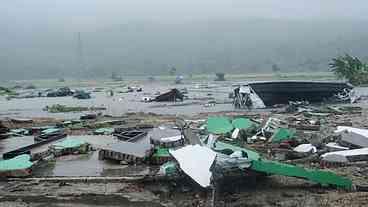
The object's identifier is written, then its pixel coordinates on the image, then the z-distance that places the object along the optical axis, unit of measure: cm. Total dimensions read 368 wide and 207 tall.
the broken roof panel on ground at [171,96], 3940
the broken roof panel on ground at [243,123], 1717
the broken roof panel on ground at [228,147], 1072
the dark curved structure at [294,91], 3384
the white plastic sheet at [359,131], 1298
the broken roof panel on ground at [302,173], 928
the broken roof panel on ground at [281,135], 1485
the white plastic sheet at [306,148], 1286
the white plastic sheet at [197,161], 909
